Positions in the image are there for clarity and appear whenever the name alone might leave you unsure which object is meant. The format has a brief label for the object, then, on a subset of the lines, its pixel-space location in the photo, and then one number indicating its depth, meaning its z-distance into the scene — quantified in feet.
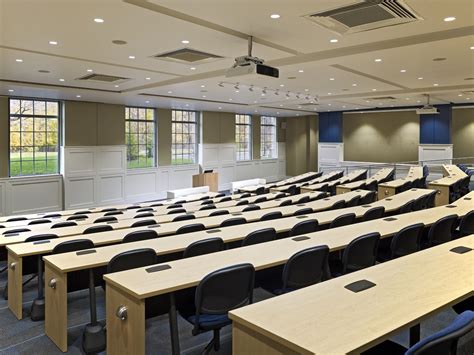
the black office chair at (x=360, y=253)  13.04
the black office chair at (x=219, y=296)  9.71
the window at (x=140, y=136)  49.01
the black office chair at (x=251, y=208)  23.45
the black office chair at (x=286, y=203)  25.55
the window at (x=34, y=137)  38.99
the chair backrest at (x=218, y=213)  22.00
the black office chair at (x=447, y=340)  5.98
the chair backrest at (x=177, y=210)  25.04
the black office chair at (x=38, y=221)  21.91
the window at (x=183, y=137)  54.08
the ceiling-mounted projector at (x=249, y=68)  18.95
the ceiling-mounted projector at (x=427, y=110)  44.09
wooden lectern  51.70
